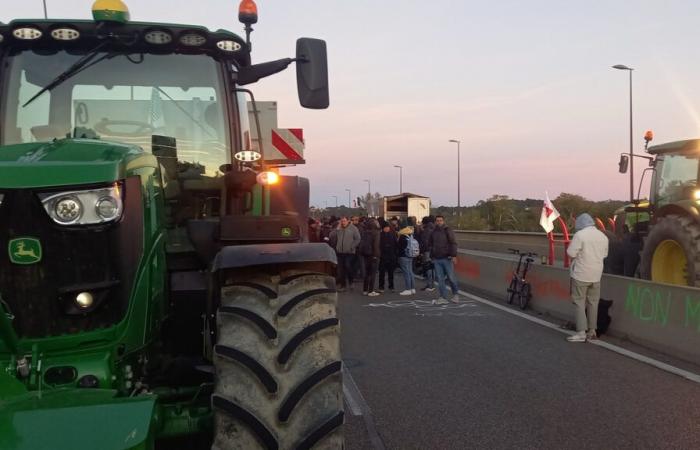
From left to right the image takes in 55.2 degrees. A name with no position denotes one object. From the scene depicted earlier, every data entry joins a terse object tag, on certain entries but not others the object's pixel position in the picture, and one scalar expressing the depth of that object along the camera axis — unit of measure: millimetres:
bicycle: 12594
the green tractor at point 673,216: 10242
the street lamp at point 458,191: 57219
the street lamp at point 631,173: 31969
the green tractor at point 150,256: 2852
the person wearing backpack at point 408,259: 15930
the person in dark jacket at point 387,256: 16812
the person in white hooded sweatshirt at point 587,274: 9383
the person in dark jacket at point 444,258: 14023
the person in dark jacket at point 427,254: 16469
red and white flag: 18625
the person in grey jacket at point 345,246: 16859
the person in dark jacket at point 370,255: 16203
